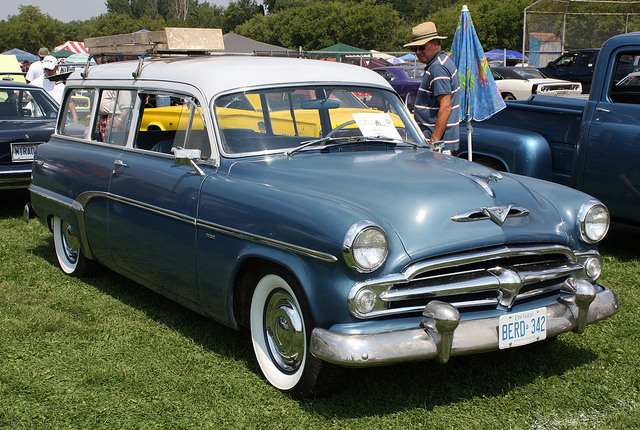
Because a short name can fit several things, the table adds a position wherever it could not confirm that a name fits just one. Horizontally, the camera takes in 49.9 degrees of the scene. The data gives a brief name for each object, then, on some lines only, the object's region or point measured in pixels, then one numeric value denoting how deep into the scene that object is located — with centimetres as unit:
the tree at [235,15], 12431
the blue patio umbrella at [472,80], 657
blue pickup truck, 570
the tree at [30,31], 8112
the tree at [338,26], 6706
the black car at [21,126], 763
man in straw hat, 591
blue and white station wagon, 305
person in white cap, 1096
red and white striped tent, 4281
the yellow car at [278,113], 415
